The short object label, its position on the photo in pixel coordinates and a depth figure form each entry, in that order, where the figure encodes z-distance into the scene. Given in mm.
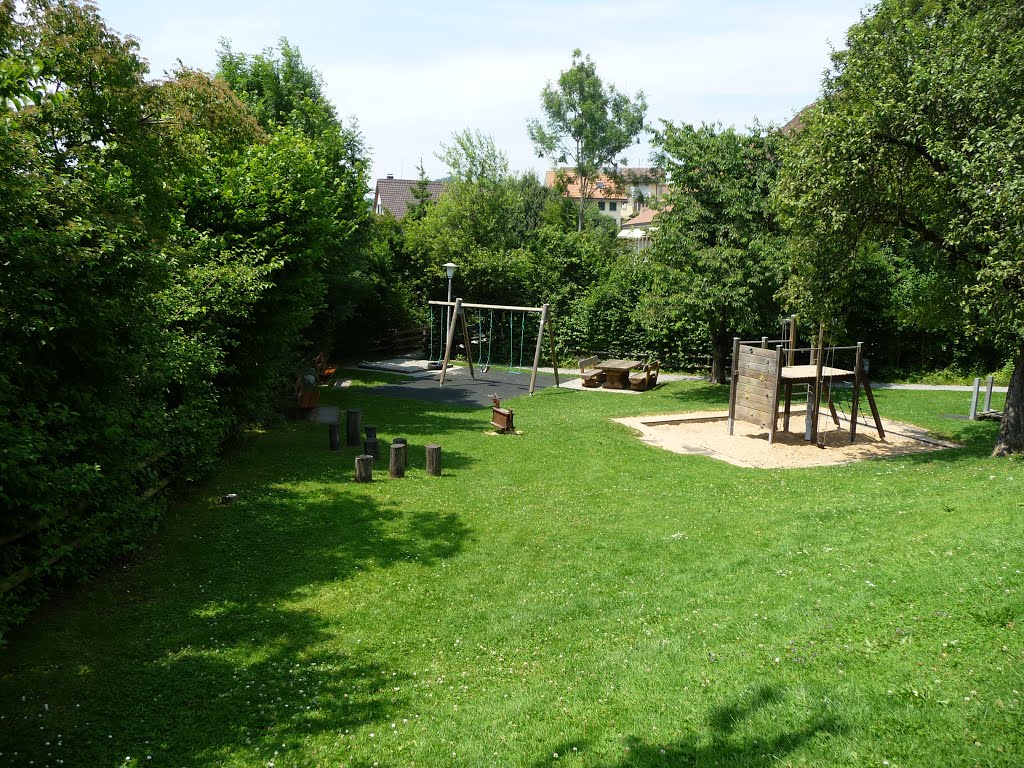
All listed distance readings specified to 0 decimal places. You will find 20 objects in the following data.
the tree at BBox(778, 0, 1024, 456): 11094
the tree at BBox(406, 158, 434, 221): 38844
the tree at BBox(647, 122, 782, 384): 20922
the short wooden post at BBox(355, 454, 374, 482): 12312
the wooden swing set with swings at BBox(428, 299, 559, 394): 23266
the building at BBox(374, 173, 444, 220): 60028
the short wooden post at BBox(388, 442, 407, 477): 12672
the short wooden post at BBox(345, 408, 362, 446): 15180
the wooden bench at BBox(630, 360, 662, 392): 24594
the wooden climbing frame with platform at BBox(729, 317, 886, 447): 15477
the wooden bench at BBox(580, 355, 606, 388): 25125
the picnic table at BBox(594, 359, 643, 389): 24375
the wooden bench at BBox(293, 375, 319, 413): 18047
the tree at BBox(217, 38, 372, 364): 22688
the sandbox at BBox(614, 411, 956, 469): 14727
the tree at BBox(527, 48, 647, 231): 56906
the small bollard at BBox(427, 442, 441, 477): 12938
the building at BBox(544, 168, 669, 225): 57062
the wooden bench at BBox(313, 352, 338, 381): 23938
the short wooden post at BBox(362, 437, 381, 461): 13922
